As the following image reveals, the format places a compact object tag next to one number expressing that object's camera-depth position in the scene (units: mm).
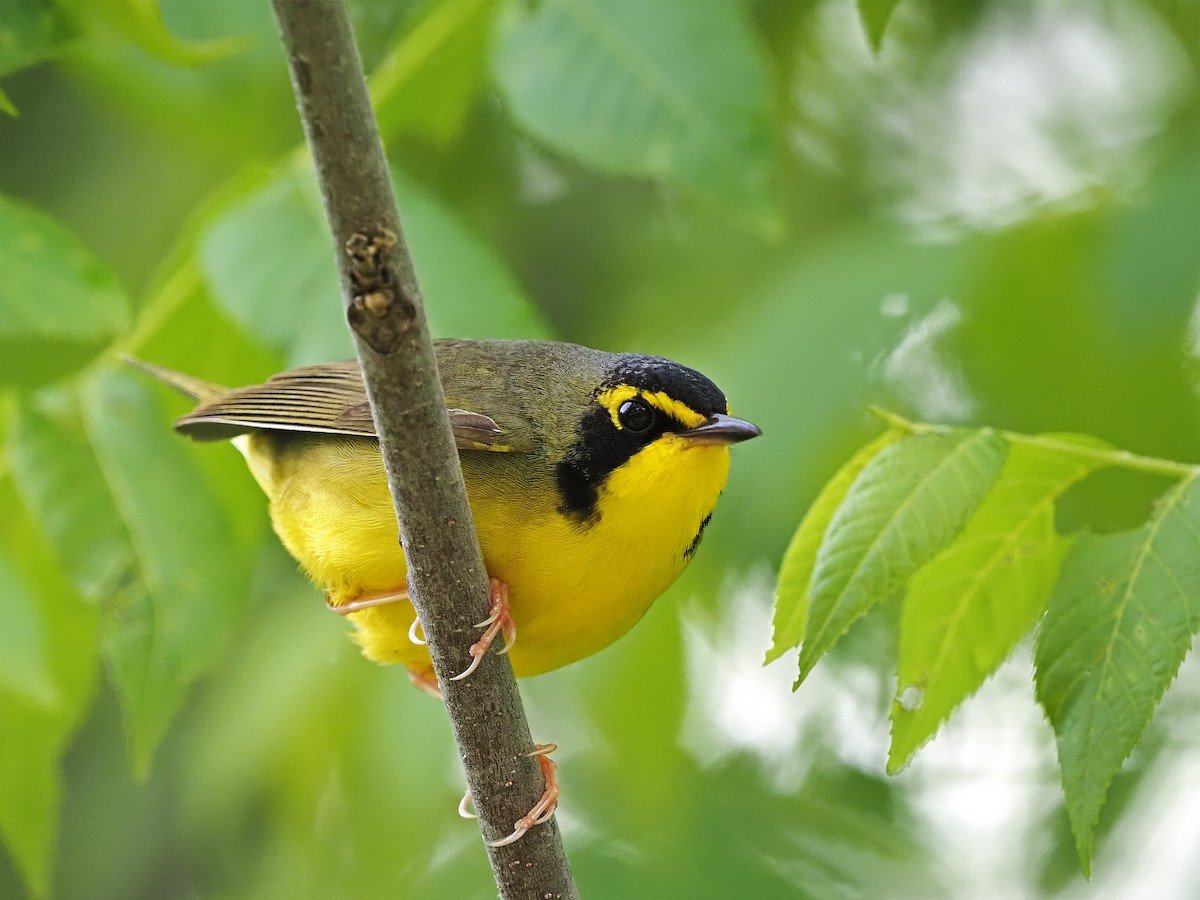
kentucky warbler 7160
